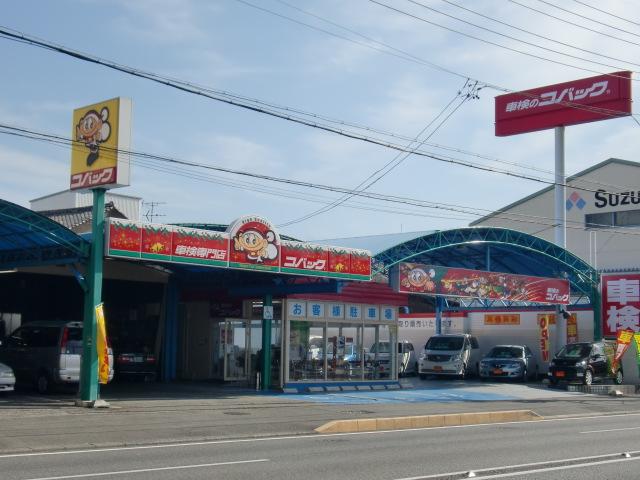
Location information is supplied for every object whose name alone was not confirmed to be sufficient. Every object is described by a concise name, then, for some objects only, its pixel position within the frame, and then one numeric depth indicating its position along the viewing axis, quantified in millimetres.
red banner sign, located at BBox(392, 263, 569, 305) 30297
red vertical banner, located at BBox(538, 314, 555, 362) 40344
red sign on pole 45062
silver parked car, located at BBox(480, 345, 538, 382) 37688
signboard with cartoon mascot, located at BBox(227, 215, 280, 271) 24266
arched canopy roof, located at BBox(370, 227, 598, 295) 30452
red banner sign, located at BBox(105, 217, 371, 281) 21953
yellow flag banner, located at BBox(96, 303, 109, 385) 21594
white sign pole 39812
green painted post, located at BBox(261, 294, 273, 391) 28672
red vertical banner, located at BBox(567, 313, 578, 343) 40375
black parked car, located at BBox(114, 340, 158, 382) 30234
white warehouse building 55438
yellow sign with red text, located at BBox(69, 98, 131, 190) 21406
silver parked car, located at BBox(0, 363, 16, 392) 23609
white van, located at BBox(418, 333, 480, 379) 37938
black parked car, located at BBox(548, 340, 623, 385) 34312
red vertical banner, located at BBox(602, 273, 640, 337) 38688
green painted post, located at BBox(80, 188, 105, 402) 21734
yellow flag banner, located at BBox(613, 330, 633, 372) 35188
